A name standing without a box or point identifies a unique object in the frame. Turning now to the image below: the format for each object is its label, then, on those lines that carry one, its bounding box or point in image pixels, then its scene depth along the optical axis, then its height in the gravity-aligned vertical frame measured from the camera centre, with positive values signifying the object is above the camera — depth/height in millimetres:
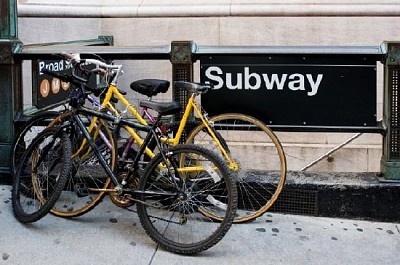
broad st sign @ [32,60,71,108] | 5746 +327
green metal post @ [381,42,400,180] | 4836 +63
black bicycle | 4258 -434
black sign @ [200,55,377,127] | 4980 +249
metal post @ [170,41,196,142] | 5082 +477
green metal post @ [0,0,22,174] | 5473 +330
